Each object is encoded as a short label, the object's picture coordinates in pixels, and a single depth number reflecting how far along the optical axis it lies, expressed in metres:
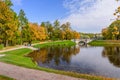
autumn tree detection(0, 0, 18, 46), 16.85
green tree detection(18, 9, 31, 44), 25.02
